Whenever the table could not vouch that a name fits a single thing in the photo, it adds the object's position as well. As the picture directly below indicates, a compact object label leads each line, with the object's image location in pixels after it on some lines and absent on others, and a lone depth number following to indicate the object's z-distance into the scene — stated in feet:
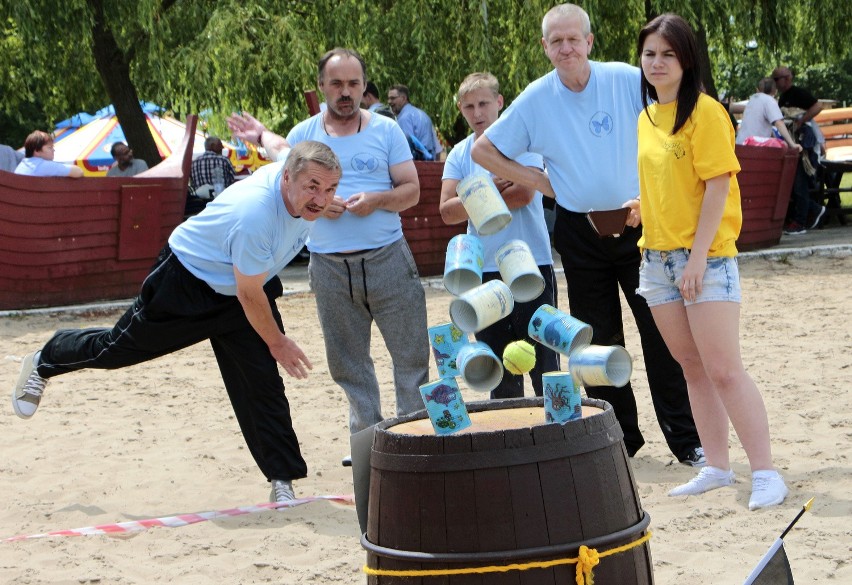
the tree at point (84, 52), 47.88
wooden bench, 50.98
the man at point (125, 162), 49.96
